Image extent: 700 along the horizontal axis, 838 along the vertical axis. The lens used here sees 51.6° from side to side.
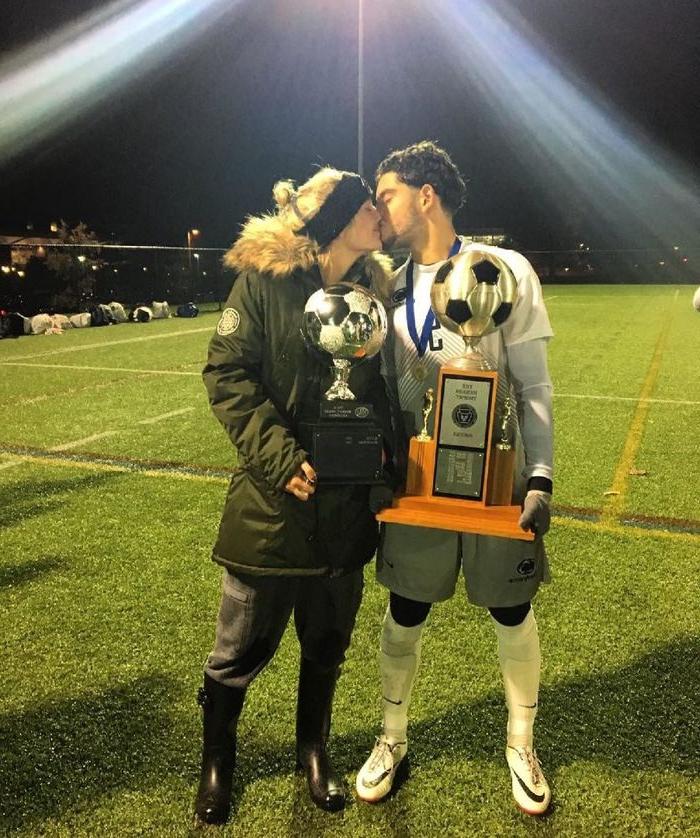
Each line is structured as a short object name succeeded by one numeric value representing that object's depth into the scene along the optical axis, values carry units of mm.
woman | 1839
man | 1979
